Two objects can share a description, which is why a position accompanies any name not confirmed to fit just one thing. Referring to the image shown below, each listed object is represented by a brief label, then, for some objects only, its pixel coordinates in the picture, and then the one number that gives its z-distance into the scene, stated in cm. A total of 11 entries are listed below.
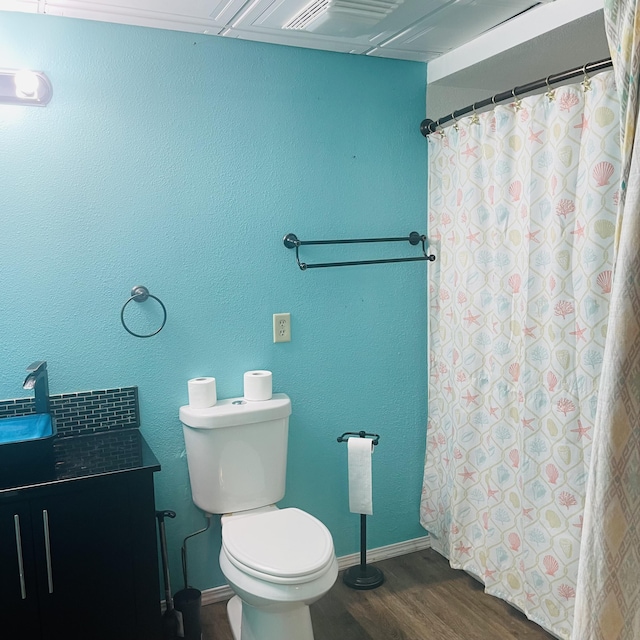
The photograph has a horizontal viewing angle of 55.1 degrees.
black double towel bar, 246
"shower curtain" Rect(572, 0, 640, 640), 85
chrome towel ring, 222
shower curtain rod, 188
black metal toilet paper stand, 257
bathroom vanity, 179
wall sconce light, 195
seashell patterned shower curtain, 195
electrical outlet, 248
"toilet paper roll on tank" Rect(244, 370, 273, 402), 234
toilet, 186
